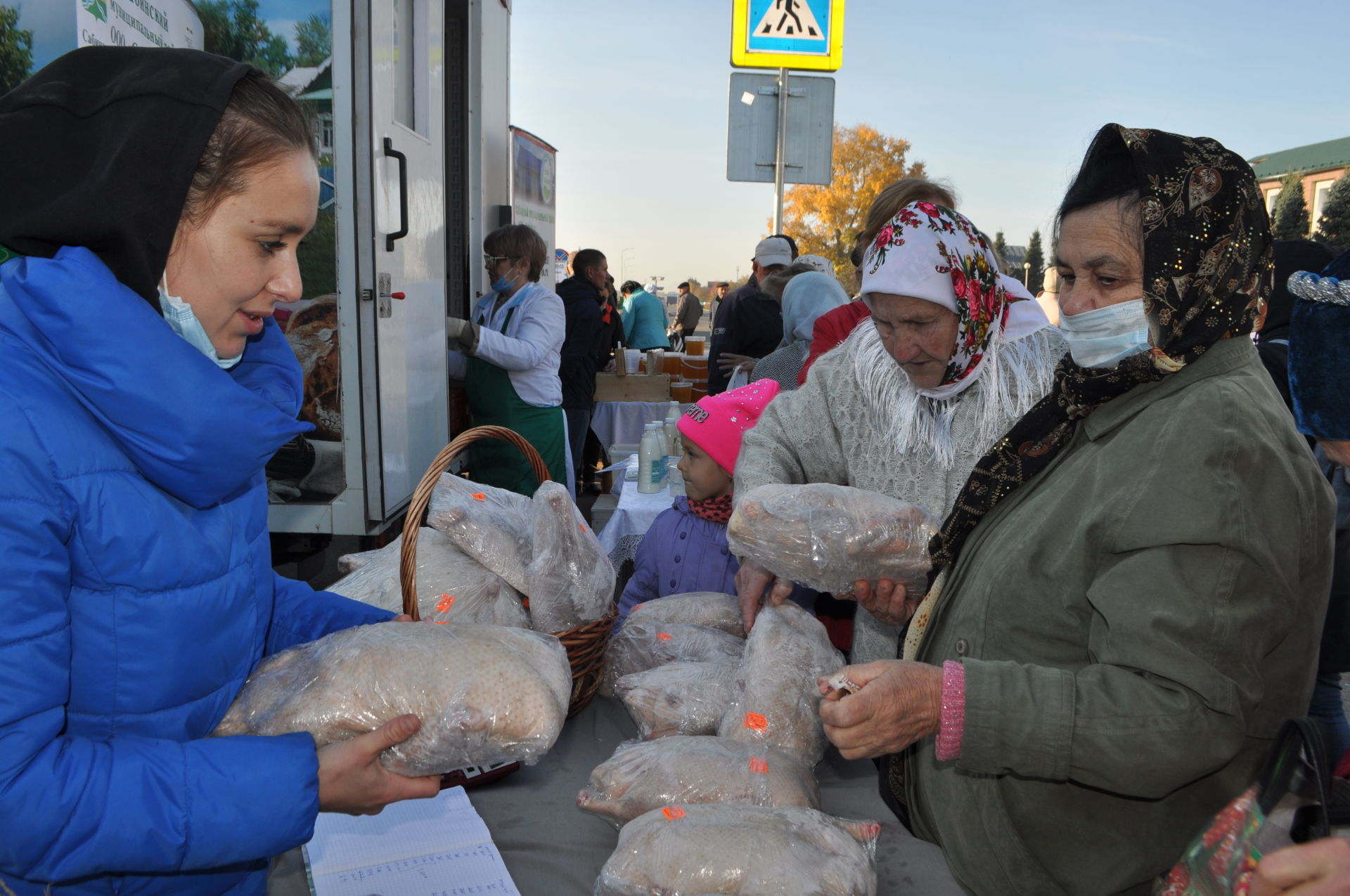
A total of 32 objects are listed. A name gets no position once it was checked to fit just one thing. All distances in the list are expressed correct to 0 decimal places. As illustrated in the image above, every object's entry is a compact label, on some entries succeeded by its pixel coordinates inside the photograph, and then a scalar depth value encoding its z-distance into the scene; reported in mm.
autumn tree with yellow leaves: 28188
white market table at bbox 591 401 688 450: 7680
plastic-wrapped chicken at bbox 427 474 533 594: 2156
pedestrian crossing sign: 6770
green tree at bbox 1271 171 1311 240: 30078
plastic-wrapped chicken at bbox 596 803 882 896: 1308
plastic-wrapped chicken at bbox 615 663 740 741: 1888
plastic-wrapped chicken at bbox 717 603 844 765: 1776
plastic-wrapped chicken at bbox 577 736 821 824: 1565
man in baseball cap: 6754
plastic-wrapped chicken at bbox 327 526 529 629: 2049
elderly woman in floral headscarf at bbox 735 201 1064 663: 2047
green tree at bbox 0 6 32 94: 2389
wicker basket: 1862
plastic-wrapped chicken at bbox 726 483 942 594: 1783
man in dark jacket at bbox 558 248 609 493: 6938
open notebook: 1419
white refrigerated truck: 3113
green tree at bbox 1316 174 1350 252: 25781
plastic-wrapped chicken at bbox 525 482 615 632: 2113
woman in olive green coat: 1144
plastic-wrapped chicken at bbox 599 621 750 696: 2182
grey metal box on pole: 7102
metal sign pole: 7051
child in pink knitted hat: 2943
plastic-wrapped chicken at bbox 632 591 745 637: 2340
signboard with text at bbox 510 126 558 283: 7484
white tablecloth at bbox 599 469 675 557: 4004
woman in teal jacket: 12781
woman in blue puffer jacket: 898
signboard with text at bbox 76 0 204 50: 2500
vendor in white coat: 5359
